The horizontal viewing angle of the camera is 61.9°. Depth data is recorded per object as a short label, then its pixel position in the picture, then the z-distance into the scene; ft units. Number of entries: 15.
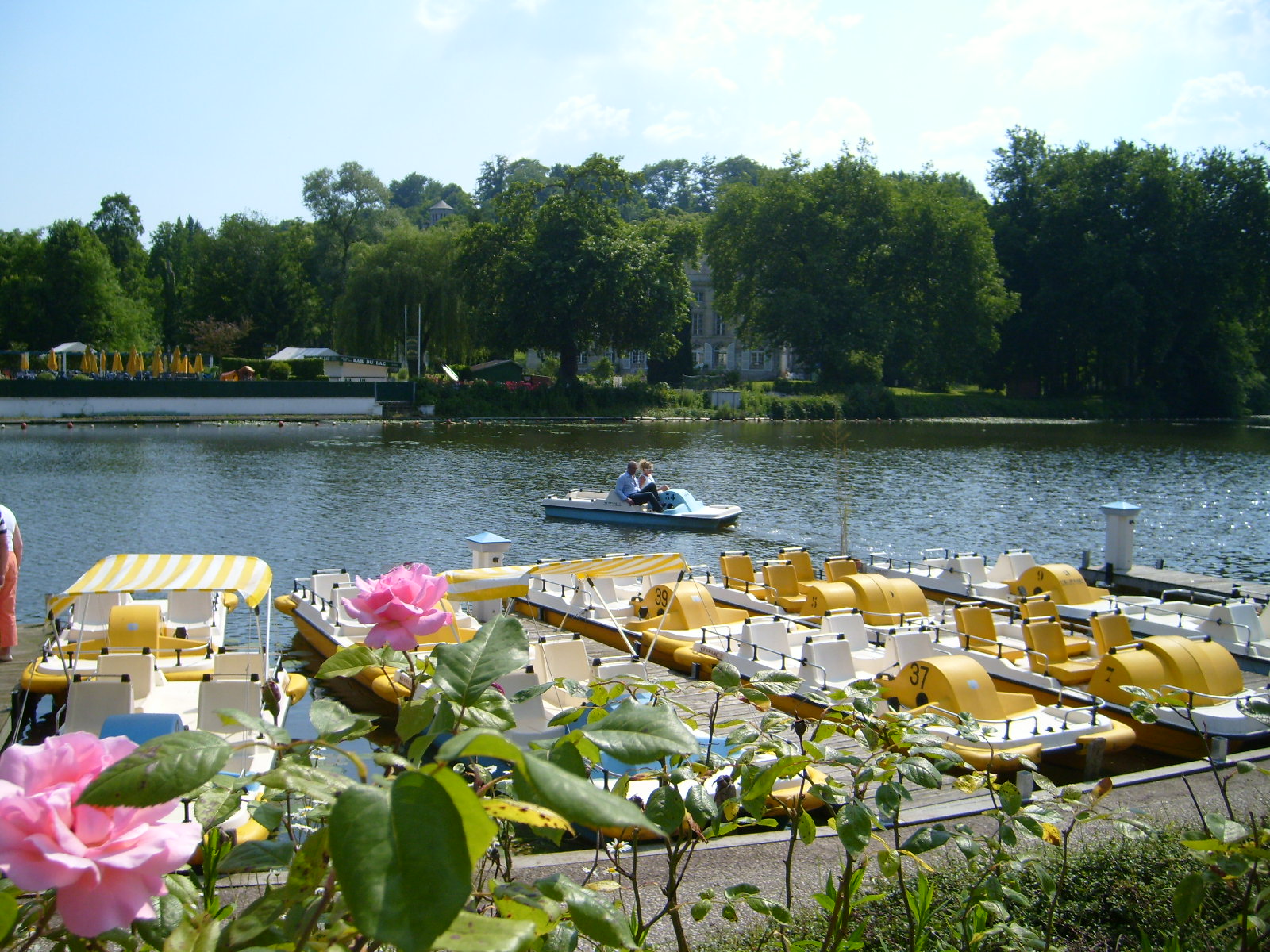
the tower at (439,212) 392.68
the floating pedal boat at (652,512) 90.84
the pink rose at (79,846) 3.75
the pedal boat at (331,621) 40.91
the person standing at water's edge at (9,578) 37.47
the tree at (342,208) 271.08
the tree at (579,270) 202.18
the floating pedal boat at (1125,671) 35.42
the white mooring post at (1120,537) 64.28
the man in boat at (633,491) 91.71
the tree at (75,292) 231.50
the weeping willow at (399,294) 208.85
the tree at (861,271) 224.33
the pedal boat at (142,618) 36.35
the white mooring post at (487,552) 53.45
